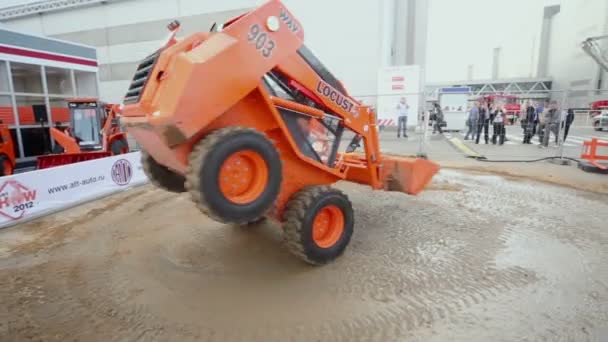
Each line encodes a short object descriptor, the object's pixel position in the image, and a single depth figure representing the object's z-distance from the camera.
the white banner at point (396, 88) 16.36
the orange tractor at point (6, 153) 8.70
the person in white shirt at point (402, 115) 14.98
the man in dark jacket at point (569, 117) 12.11
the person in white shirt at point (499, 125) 13.12
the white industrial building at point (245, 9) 17.91
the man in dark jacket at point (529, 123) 13.60
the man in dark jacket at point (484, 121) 13.56
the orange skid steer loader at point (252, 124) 2.52
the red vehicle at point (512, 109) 26.80
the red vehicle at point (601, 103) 22.72
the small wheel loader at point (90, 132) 9.77
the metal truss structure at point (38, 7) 22.60
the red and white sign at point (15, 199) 5.25
